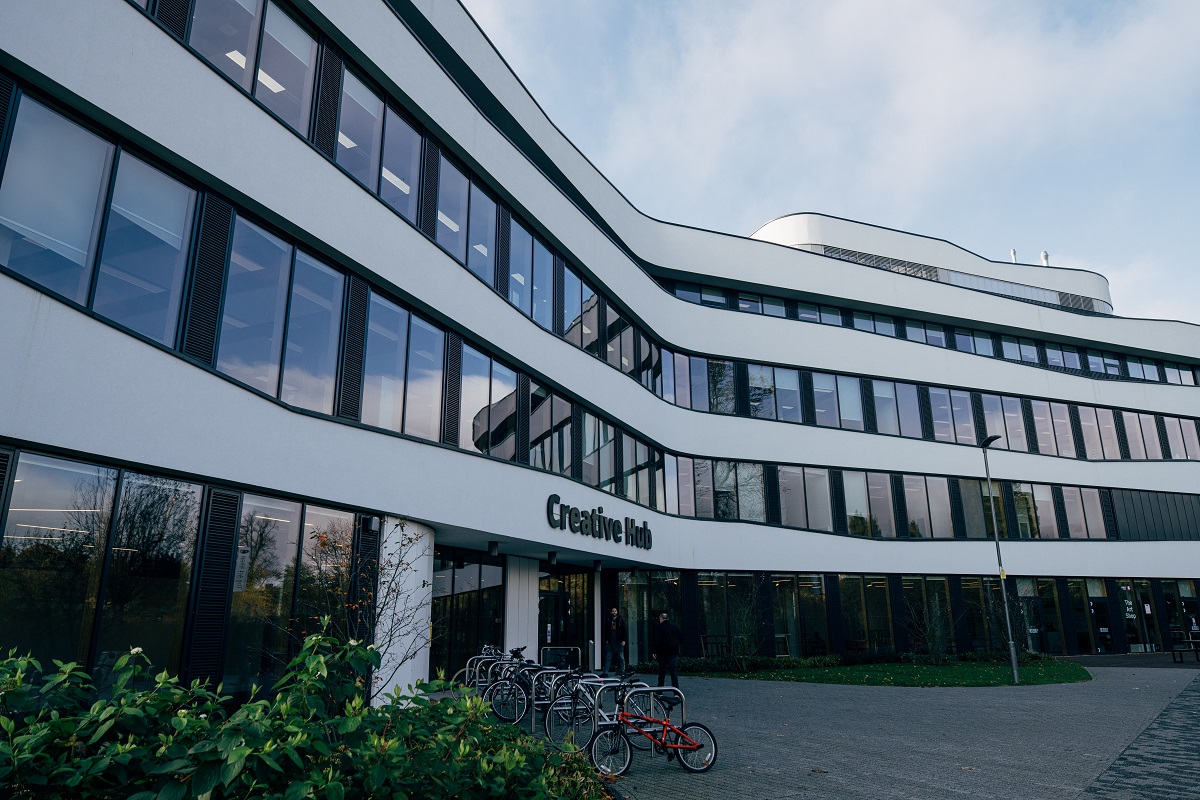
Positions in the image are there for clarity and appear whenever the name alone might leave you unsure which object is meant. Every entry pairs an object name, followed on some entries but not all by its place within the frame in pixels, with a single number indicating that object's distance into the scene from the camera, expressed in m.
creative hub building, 9.38
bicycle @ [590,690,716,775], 10.19
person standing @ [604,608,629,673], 20.43
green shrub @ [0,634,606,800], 3.91
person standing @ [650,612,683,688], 17.02
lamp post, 21.77
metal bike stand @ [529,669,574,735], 12.41
